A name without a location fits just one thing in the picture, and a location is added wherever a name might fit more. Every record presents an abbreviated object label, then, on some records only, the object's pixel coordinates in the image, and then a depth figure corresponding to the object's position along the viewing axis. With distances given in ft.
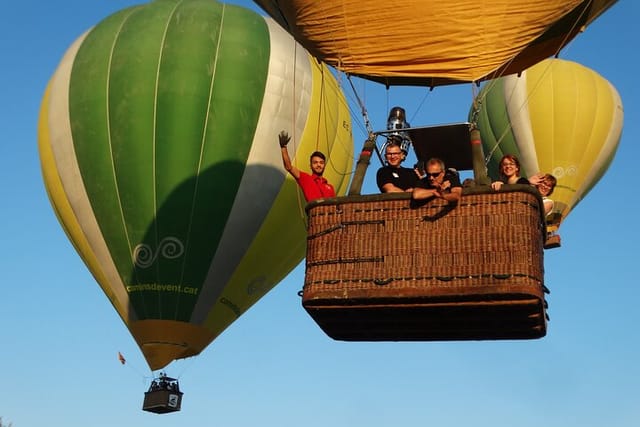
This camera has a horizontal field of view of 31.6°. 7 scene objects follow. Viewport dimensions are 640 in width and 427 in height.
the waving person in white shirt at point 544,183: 24.58
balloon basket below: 53.26
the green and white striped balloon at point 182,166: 51.72
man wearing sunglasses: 22.63
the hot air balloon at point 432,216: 22.21
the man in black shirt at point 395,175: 24.23
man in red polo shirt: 24.73
